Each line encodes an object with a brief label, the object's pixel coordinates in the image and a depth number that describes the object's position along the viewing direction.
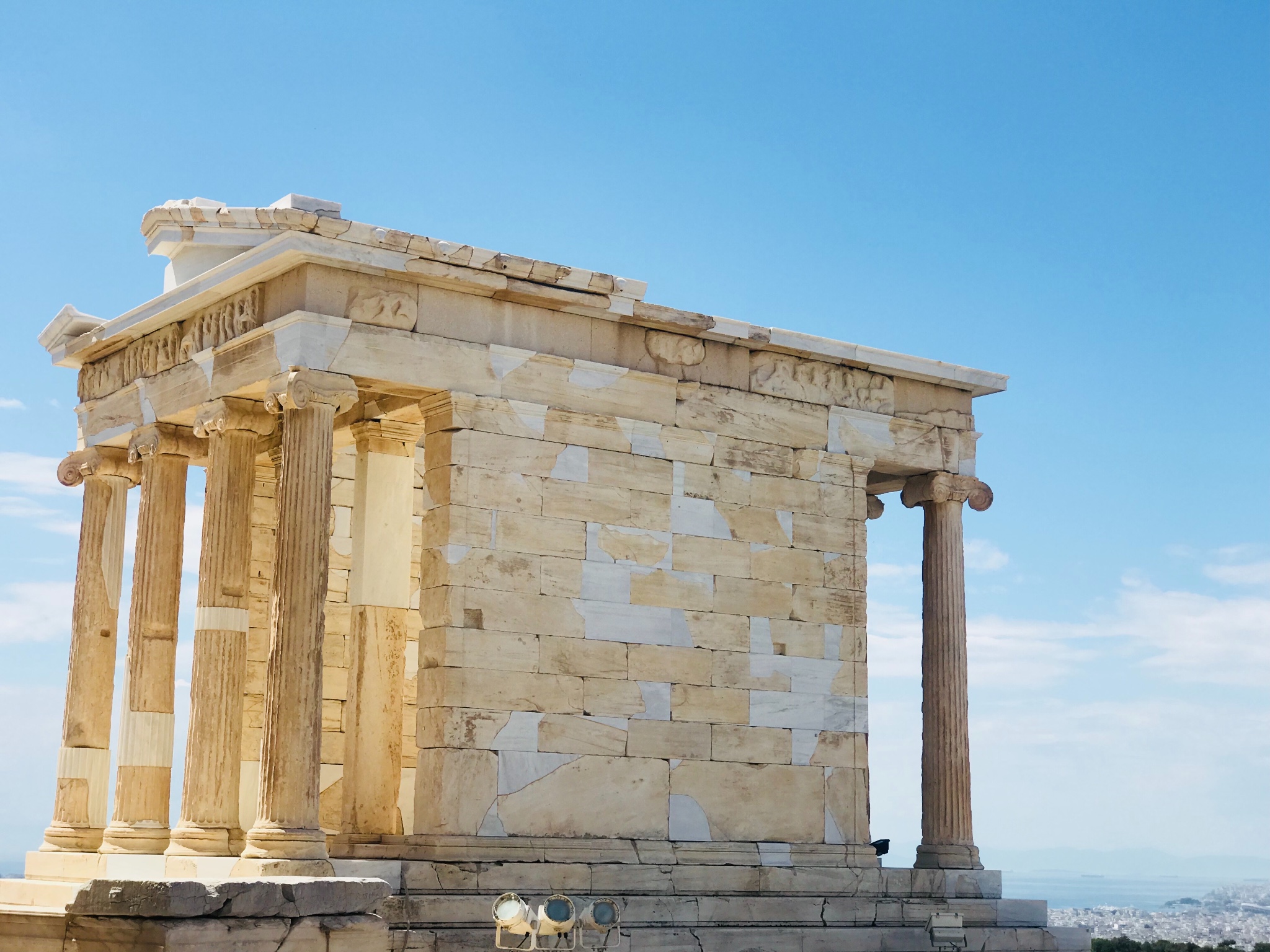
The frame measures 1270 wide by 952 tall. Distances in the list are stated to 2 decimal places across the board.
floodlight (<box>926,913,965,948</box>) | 21.12
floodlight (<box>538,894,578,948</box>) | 15.91
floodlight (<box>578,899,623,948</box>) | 16.78
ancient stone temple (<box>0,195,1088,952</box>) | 18.77
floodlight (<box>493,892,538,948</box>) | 15.88
